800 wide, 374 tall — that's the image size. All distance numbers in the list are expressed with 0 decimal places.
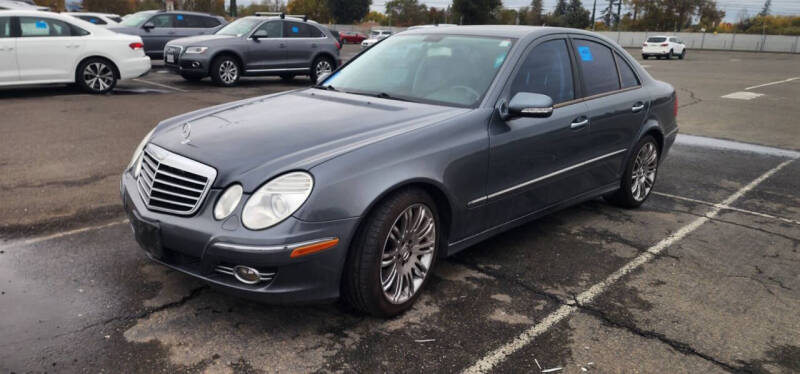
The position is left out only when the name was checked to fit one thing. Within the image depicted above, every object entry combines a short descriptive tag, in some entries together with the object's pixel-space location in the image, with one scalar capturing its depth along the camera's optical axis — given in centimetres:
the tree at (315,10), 10044
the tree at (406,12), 11544
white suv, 3944
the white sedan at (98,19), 1843
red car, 5799
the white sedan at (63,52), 1051
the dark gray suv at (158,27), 1661
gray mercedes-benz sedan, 287
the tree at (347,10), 9512
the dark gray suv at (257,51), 1339
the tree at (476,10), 9219
